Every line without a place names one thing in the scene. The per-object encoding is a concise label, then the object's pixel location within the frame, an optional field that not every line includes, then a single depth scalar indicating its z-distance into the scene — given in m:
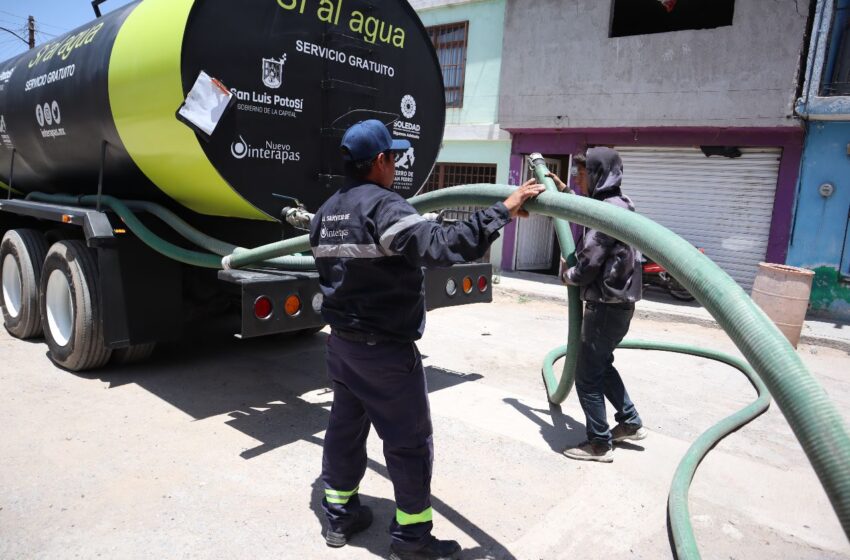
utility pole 26.75
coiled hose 1.52
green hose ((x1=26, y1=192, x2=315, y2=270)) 3.98
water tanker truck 3.66
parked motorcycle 9.79
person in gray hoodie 3.54
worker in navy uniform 2.50
